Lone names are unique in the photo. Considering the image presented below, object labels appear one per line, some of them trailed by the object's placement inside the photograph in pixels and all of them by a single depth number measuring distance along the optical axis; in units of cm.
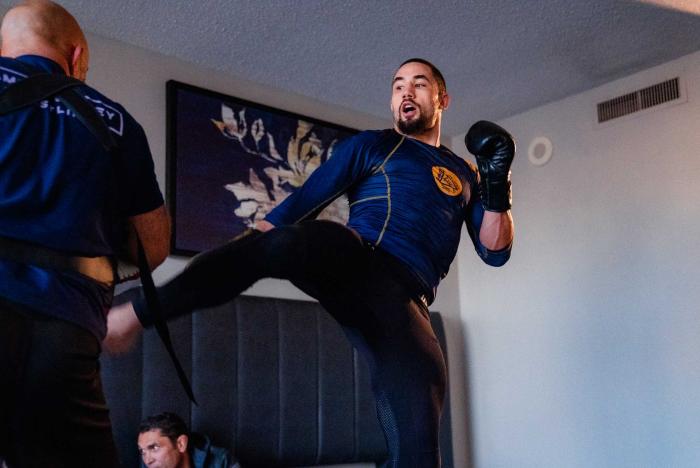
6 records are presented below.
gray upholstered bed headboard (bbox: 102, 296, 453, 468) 322
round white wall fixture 453
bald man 118
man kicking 179
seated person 296
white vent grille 401
